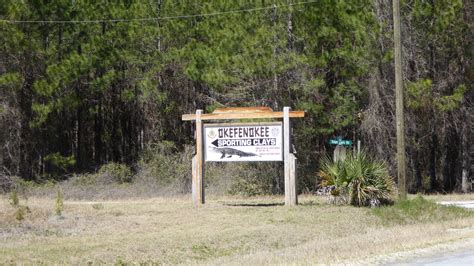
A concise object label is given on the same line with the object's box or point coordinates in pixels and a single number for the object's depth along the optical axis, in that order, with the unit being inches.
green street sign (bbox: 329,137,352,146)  1212.7
